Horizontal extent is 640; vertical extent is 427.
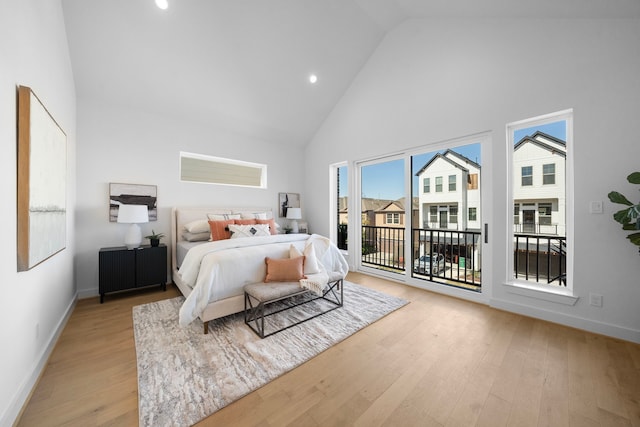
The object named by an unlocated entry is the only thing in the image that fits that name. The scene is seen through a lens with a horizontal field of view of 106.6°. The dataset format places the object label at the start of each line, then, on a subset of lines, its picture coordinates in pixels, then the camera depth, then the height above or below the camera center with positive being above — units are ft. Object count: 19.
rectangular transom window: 13.55 +2.62
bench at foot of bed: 7.26 -3.53
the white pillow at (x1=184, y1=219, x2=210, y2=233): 11.77 -0.66
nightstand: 9.80 -2.38
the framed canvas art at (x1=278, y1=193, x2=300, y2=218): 17.12 +0.84
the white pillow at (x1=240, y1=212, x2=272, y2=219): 13.81 -0.11
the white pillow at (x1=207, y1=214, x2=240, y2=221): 12.46 -0.21
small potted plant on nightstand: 11.11 -1.20
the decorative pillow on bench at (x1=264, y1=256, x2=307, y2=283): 8.15 -1.97
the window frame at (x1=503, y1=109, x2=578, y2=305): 8.05 -0.41
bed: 7.21 -1.88
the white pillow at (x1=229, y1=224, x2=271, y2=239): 11.52 -0.85
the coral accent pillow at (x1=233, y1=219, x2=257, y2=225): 12.52 -0.43
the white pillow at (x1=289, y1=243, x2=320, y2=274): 8.96 -1.69
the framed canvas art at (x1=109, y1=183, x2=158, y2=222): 10.99 +0.77
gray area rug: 4.77 -3.75
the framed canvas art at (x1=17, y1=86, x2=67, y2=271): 4.75 +0.71
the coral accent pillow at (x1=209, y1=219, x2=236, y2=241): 11.55 -0.86
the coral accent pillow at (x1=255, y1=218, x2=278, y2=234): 13.34 -0.57
